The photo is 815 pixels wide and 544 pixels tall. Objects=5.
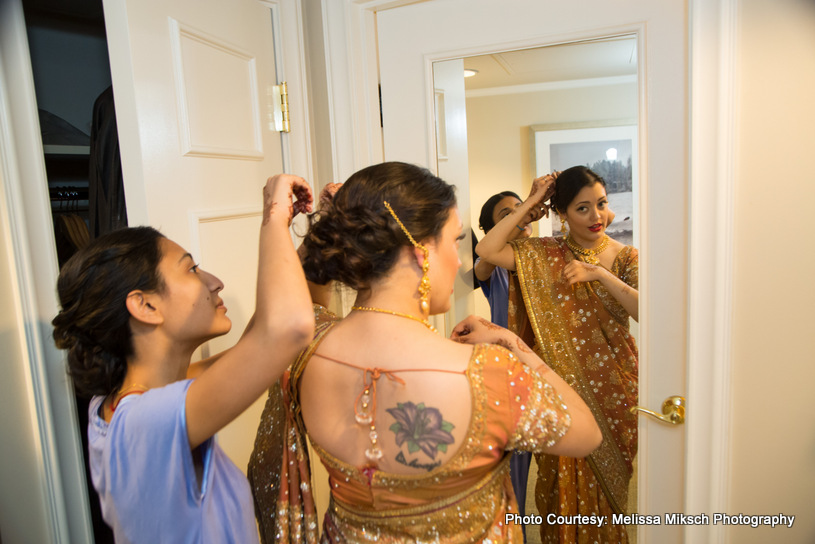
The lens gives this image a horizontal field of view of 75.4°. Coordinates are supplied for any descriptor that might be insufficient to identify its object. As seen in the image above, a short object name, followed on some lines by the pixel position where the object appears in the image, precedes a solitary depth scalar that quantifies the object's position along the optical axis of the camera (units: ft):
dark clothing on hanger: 4.26
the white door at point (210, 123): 3.40
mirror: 3.92
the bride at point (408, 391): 2.78
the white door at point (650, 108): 3.75
